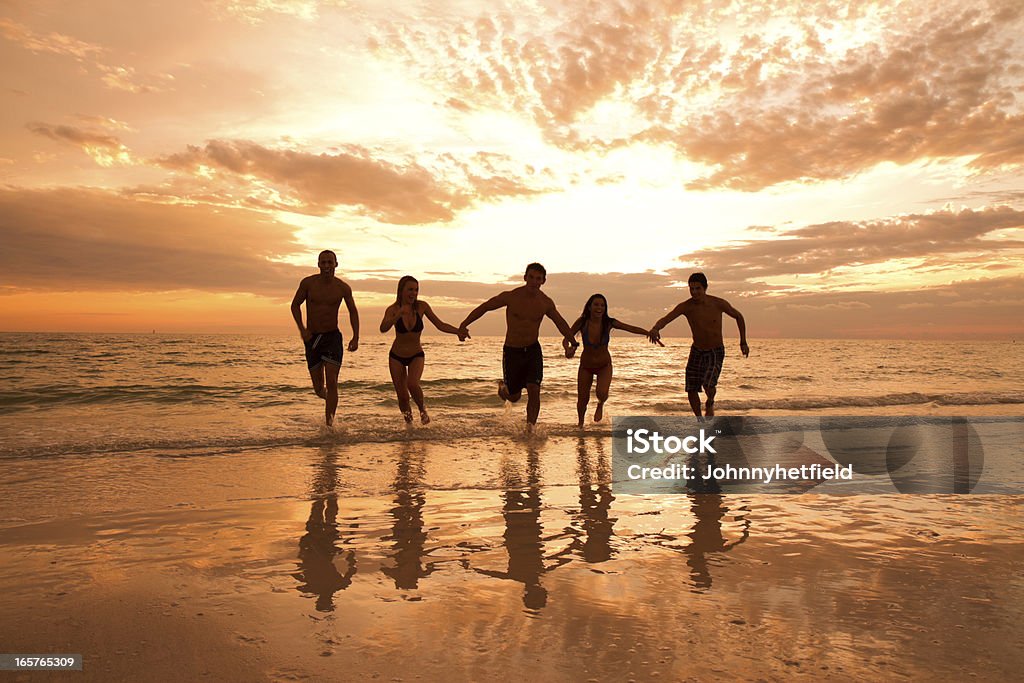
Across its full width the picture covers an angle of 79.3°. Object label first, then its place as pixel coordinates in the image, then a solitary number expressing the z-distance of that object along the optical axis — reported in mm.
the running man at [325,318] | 9914
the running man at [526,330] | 9477
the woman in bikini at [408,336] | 9727
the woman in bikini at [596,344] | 10172
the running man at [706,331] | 10656
